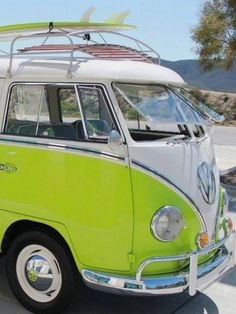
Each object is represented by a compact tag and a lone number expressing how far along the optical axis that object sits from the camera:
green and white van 3.59
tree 11.85
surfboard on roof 4.17
